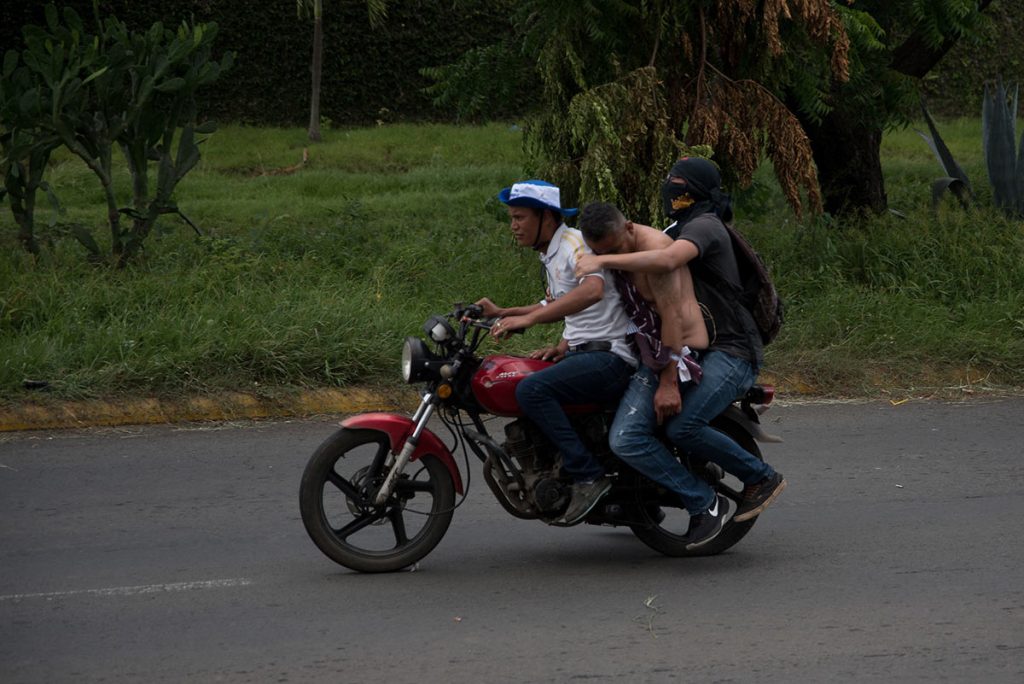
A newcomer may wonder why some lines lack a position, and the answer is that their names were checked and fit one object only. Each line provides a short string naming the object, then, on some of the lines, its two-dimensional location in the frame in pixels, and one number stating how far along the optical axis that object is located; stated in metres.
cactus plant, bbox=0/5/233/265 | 21.49
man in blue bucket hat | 11.17
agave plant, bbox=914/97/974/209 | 24.40
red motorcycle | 11.26
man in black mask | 11.36
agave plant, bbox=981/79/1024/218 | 23.59
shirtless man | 11.09
